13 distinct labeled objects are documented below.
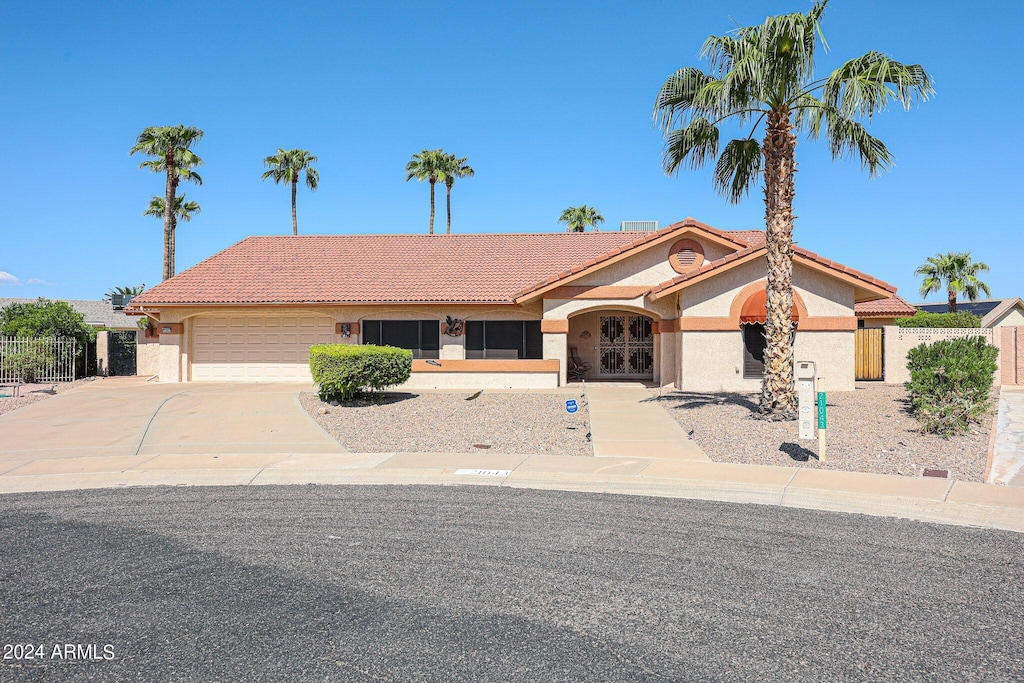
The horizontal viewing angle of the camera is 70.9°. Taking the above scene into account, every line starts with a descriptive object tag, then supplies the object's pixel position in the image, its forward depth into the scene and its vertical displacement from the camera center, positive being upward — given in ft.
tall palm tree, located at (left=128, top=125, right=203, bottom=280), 121.19 +33.78
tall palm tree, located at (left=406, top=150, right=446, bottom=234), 164.04 +42.25
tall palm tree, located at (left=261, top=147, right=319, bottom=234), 169.37 +43.68
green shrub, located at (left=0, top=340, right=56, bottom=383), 79.61 -1.29
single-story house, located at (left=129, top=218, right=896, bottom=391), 66.18 +4.41
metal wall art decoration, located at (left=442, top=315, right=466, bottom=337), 77.61 +2.54
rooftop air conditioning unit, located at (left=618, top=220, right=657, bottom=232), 94.22 +16.40
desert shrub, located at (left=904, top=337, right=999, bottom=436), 43.57 -2.21
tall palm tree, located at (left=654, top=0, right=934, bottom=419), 45.93 +16.83
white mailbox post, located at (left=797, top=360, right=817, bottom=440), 38.34 -2.61
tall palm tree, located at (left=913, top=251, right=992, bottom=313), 139.44 +15.14
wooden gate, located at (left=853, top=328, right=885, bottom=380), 76.23 -0.16
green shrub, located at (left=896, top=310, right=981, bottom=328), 102.37 +4.48
